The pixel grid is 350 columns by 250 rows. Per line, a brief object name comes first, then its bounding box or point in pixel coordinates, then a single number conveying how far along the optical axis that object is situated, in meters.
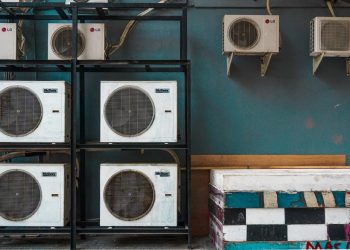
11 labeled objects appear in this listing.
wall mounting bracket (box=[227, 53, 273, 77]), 3.96
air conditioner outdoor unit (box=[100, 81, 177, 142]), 3.40
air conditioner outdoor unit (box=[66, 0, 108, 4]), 3.71
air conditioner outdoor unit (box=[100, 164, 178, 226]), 3.39
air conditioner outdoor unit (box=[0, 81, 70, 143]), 3.42
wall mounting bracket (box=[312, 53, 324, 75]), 3.90
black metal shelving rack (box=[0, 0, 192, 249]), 3.40
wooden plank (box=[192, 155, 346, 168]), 4.04
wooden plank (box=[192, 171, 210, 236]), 4.00
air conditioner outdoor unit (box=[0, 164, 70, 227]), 3.40
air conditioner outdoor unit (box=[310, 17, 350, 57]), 3.80
